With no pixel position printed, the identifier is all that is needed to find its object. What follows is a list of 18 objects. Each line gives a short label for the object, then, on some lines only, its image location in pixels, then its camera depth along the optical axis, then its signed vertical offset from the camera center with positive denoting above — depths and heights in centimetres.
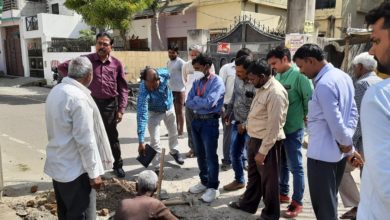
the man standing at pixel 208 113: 403 -73
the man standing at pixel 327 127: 260 -59
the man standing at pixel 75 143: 264 -73
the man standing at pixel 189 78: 578 -55
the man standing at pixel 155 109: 468 -84
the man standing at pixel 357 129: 352 -81
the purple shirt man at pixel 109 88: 462 -52
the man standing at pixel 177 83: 719 -67
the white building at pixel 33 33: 1989 +104
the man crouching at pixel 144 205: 238 -108
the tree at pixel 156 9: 1683 +211
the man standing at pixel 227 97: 530 -75
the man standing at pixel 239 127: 440 -98
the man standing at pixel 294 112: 367 -65
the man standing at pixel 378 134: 106 -26
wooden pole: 403 -153
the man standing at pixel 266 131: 319 -77
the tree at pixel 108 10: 1271 +149
